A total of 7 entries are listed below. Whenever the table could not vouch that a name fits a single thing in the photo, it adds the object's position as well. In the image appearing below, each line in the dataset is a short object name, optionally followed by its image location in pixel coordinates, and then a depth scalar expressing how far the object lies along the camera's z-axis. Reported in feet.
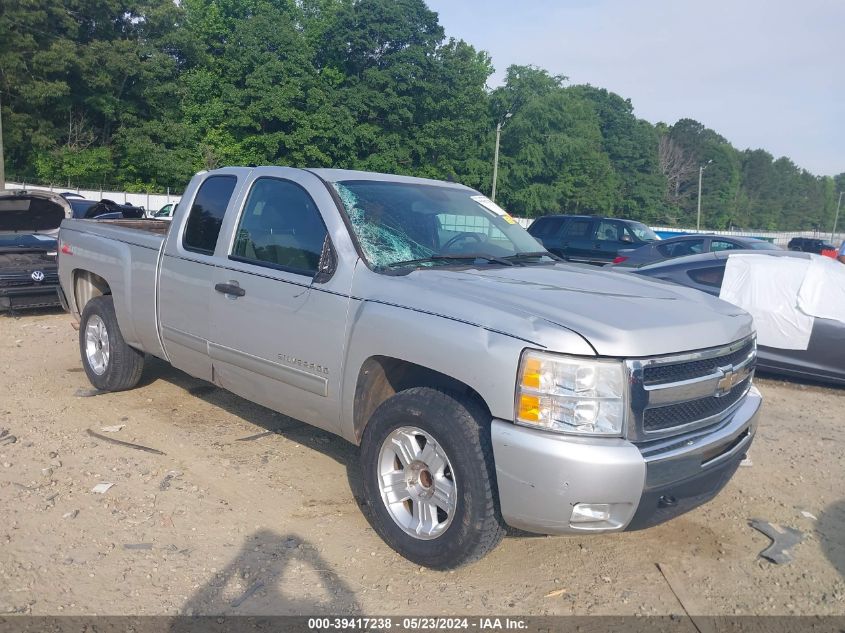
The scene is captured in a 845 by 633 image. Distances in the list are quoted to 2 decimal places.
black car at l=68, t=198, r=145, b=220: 44.88
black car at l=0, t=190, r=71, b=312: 31.12
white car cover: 23.65
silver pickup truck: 9.82
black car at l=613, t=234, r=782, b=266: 42.91
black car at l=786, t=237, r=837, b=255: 129.53
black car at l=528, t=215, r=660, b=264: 54.65
